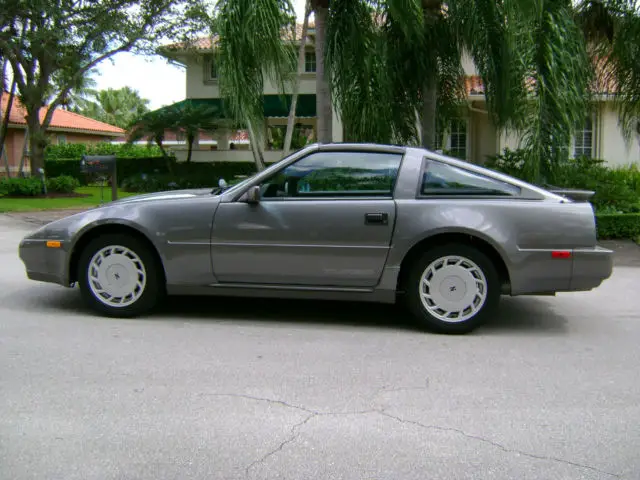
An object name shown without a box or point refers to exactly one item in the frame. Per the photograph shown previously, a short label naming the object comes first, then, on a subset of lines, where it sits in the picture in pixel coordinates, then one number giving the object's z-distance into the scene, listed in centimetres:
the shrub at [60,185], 2236
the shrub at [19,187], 2092
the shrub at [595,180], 1135
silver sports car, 526
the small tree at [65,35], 1934
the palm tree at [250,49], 857
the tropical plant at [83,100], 4984
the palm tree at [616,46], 1070
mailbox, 1070
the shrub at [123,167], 2720
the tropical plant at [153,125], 2266
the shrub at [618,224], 1095
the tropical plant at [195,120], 2242
